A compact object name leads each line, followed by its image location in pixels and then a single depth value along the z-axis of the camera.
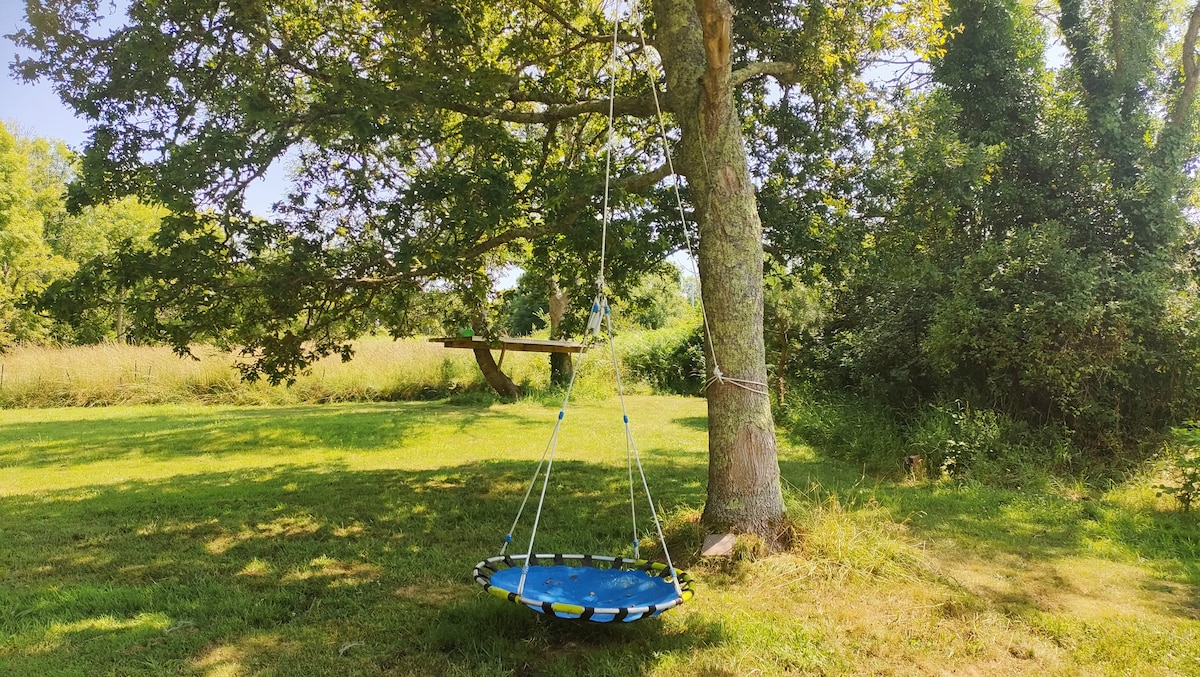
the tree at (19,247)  16.19
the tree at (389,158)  4.15
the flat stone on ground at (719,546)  3.93
